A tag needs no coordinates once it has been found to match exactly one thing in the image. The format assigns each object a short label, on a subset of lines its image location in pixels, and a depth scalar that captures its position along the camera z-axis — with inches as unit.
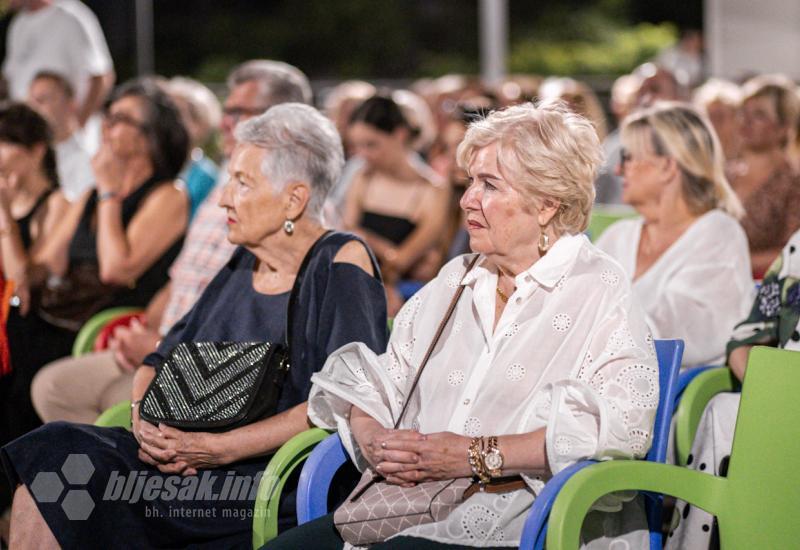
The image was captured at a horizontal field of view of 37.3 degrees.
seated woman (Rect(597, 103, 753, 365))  146.7
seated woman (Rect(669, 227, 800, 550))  126.5
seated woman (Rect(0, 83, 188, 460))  183.5
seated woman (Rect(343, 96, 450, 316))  238.1
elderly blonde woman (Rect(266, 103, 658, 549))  102.5
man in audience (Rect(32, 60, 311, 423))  164.9
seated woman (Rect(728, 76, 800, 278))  194.2
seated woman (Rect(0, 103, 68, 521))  189.2
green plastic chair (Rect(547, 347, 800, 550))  99.5
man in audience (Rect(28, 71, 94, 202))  250.7
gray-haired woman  121.0
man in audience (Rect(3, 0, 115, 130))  297.3
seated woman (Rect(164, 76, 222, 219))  241.1
